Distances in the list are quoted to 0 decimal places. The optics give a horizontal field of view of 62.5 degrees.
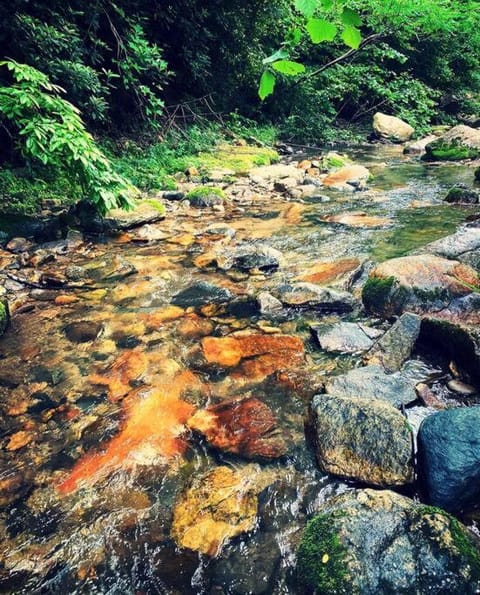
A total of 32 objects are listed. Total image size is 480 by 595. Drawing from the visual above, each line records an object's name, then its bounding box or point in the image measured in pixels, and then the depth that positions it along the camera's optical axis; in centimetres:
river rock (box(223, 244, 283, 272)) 472
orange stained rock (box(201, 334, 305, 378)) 299
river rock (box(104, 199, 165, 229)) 605
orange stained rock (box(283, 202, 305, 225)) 672
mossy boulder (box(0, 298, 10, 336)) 343
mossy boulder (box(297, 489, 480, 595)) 146
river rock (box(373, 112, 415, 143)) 1571
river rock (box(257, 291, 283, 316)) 373
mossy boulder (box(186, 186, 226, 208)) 773
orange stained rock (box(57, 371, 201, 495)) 217
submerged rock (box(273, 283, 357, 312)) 369
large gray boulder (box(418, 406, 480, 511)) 176
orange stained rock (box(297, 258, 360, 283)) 438
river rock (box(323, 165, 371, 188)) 903
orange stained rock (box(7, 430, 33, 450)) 232
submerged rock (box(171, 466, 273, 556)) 179
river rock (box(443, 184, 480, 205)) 686
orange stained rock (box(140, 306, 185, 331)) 363
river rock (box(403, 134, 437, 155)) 1334
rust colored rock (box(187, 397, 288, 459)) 226
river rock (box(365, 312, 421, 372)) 286
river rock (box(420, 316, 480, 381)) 255
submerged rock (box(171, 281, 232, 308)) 399
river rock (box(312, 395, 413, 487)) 193
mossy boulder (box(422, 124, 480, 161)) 1144
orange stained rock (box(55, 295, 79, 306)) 402
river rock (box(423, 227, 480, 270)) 406
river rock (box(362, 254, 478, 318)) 342
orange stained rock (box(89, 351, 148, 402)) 279
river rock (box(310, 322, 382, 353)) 311
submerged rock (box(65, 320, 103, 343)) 342
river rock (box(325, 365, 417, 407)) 242
